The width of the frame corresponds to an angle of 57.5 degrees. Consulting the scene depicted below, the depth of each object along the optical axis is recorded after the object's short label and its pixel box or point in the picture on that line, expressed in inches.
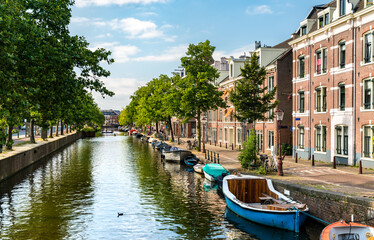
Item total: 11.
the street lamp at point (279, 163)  916.2
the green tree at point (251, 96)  1288.1
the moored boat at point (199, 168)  1275.7
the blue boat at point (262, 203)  622.8
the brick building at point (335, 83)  1033.5
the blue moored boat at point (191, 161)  1499.4
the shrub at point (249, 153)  1033.5
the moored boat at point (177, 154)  1606.8
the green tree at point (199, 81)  1707.7
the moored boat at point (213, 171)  1084.5
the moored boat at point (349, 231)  498.6
